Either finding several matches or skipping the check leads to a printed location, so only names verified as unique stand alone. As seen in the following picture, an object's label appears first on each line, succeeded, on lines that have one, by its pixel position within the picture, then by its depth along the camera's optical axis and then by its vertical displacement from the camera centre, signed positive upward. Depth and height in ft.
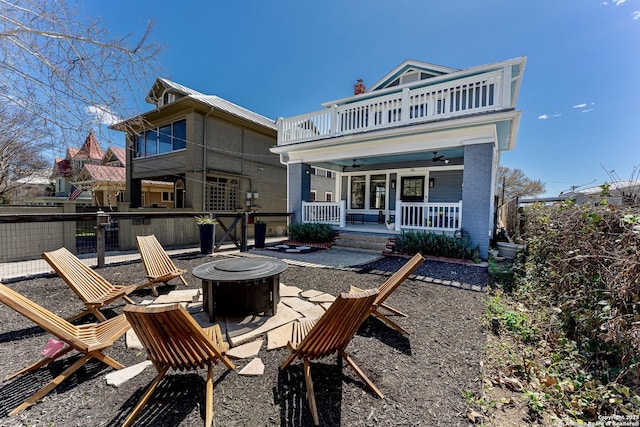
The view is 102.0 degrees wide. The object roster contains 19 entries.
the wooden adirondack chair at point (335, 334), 5.81 -3.18
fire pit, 10.32 -3.59
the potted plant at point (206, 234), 24.44 -3.09
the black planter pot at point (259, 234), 28.94 -3.48
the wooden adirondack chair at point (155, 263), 13.74 -3.54
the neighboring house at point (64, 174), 68.08 +6.50
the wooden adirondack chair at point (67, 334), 6.12 -3.96
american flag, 60.48 +1.00
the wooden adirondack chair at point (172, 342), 5.05 -3.07
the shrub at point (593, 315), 6.68 -3.76
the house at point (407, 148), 21.36 +5.96
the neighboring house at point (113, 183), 52.90 +3.43
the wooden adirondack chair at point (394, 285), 9.82 -3.09
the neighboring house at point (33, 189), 62.76 +2.65
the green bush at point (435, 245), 21.49 -3.31
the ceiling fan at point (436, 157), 27.48 +5.60
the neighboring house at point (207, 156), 37.14 +7.41
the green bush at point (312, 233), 29.04 -3.27
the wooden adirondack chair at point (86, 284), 10.47 -3.73
